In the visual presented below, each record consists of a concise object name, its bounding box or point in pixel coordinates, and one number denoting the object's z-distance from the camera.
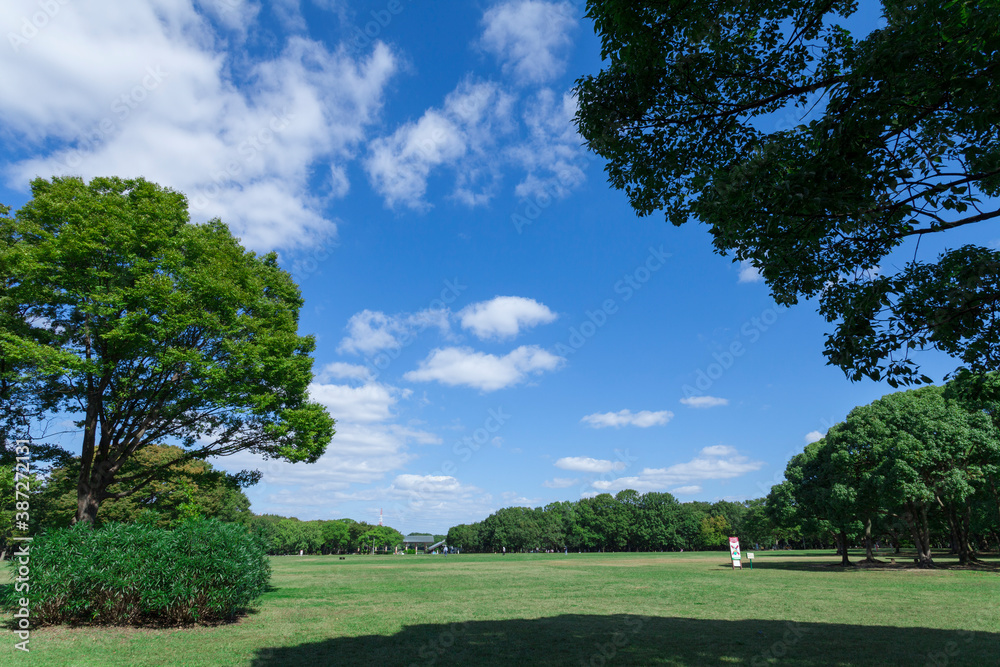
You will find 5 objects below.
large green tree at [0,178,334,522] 13.77
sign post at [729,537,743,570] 34.41
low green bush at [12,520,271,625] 10.54
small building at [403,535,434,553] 188.88
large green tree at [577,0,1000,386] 4.57
